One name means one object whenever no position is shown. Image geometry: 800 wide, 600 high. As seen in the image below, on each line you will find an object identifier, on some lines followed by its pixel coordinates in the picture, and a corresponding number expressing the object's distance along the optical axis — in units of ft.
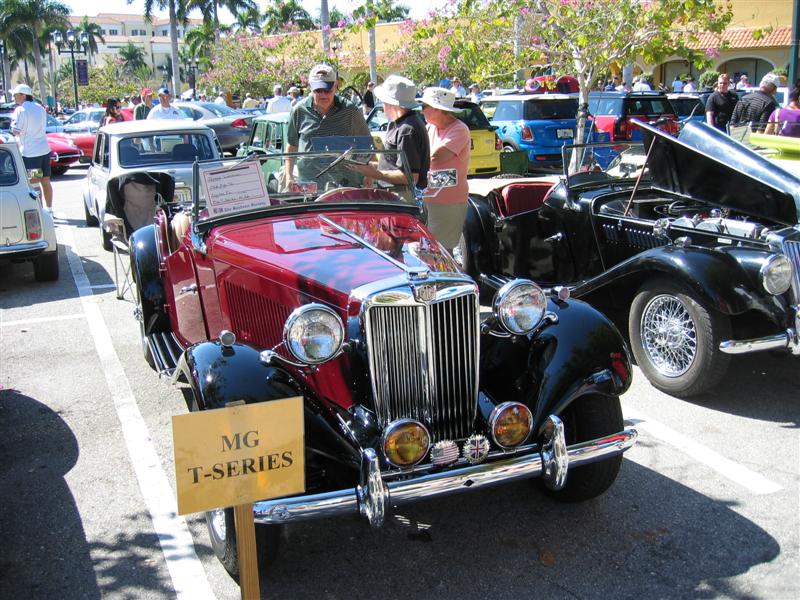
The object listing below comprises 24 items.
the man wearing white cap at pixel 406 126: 18.76
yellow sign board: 8.57
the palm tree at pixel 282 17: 182.65
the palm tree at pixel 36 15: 187.21
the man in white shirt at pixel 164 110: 41.87
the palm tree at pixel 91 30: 303.07
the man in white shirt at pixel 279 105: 55.88
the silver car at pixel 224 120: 63.16
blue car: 51.42
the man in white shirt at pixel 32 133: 36.83
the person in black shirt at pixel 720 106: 42.32
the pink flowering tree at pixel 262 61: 107.65
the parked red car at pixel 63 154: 66.49
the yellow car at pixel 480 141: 50.69
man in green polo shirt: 21.93
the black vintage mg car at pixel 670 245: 16.21
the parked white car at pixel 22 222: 27.48
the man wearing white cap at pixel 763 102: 37.91
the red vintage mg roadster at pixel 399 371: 10.55
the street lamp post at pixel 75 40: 176.91
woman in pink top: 19.01
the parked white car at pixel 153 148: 32.73
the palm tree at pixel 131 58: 305.12
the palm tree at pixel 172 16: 144.97
